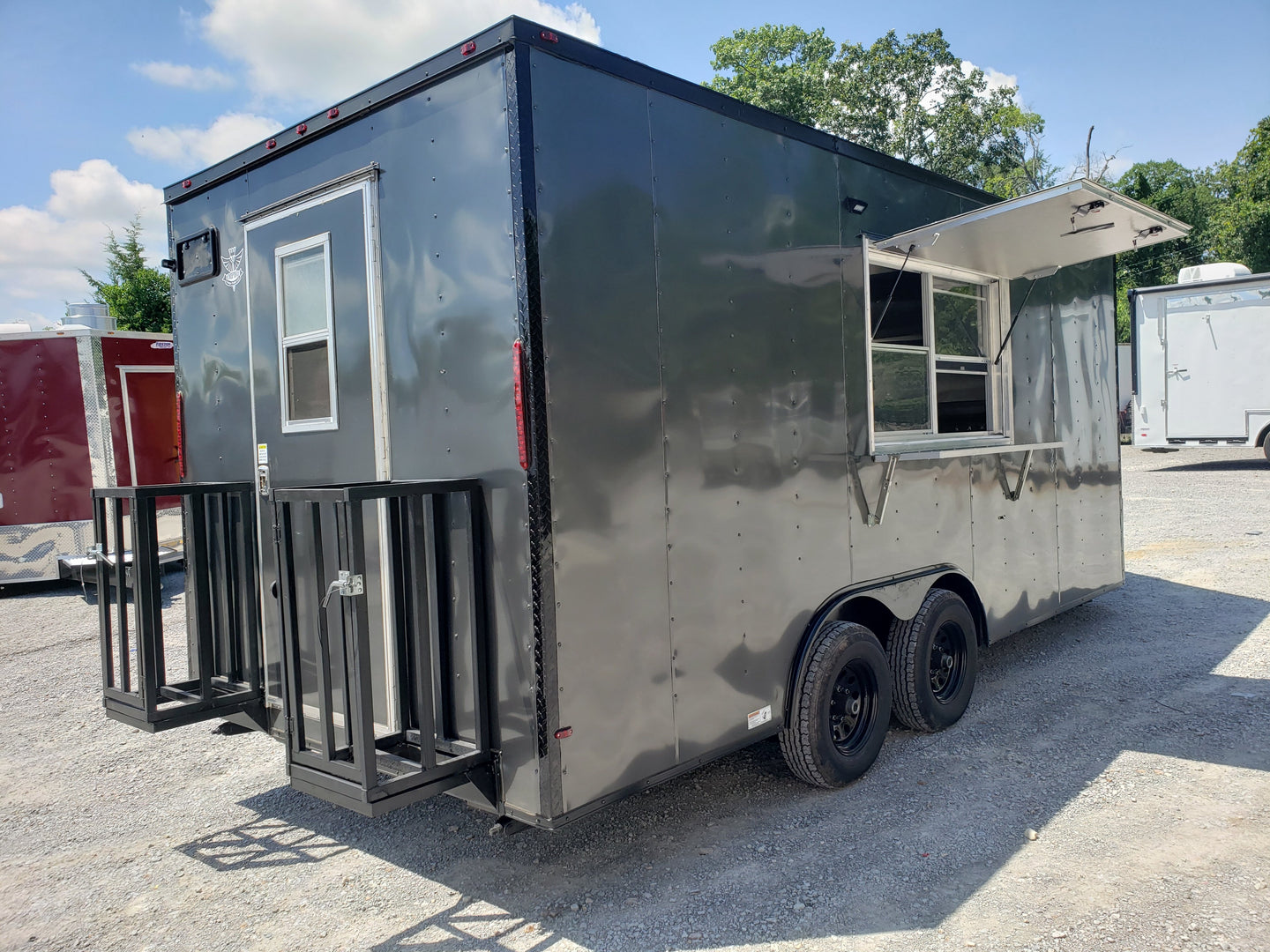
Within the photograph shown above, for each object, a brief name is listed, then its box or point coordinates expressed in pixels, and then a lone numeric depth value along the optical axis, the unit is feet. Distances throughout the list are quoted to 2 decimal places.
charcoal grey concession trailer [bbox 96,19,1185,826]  9.43
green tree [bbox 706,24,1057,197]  87.04
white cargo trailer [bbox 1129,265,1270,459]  48.55
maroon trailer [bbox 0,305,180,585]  31.22
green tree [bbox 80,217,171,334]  64.08
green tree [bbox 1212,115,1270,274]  80.23
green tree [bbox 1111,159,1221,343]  102.01
